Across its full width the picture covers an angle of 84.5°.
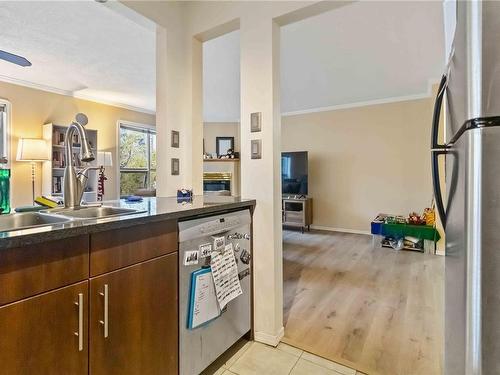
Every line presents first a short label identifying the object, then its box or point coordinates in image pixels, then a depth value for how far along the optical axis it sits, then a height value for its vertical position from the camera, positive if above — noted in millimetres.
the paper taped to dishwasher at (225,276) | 1456 -528
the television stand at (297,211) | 5340 -615
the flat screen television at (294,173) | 5492 +144
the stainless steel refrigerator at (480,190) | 555 -22
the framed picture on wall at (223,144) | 6918 +909
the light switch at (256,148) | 1809 +210
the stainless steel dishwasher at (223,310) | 1306 -654
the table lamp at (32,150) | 3945 +451
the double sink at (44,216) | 1195 -163
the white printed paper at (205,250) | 1383 -354
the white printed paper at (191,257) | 1311 -373
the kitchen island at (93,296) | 781 -393
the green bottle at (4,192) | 1232 -49
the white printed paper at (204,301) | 1344 -611
